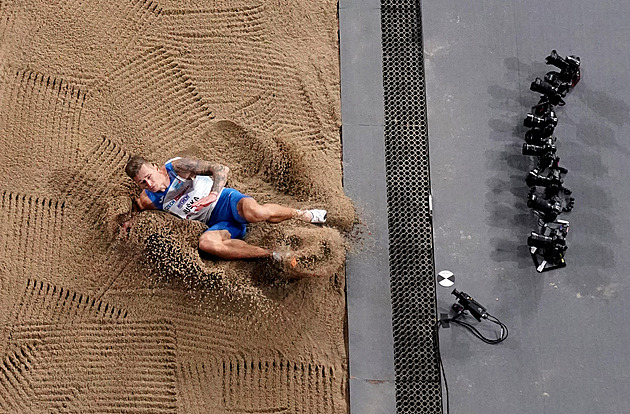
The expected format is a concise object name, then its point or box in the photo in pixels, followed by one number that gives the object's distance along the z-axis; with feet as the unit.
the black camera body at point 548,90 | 26.71
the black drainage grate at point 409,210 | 25.30
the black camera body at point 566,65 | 26.96
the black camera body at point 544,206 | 25.39
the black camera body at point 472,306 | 24.79
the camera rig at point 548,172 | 25.58
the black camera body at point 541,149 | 26.35
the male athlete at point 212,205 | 24.47
